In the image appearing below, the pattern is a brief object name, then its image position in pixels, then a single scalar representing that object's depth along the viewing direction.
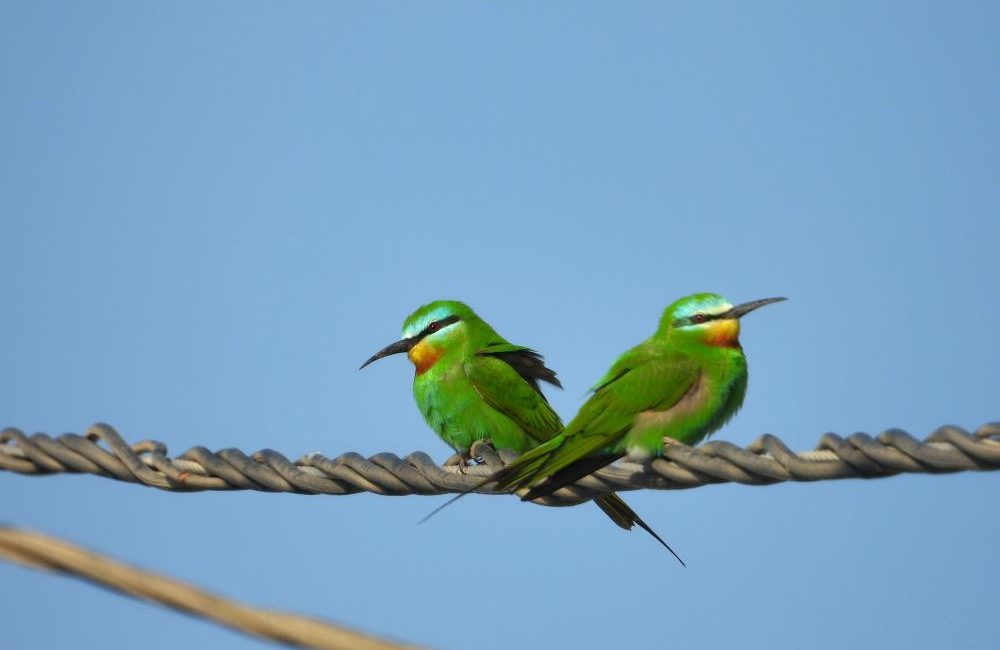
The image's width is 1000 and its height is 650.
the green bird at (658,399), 7.64
